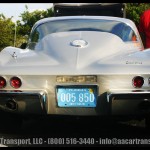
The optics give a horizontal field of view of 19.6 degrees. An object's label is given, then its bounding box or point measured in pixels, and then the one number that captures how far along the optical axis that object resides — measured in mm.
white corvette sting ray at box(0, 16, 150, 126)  4449
